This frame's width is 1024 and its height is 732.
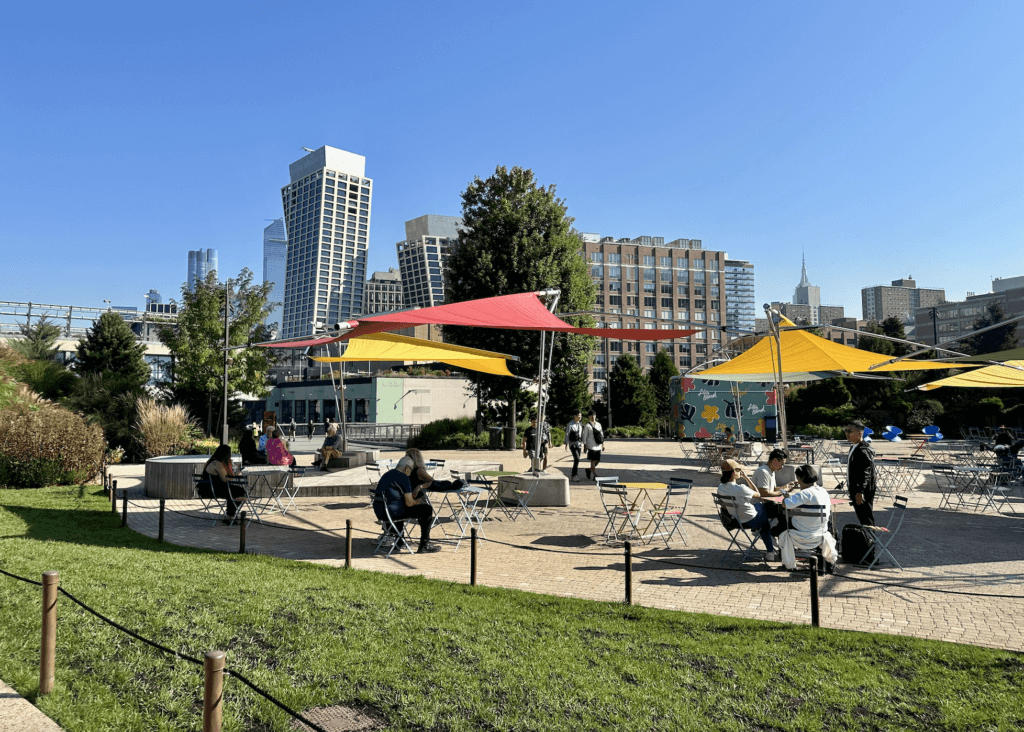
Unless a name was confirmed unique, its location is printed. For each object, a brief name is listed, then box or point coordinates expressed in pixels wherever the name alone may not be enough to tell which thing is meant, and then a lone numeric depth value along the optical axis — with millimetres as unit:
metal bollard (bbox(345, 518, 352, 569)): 7651
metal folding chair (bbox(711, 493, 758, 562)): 8281
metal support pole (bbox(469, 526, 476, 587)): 6804
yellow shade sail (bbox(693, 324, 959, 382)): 15172
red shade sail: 9977
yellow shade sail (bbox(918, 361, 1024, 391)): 15231
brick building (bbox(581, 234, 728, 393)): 117250
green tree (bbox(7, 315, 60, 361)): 24438
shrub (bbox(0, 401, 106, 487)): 15008
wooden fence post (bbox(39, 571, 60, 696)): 4223
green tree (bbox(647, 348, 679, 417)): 48009
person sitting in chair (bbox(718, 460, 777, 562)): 8172
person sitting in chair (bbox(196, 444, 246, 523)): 10875
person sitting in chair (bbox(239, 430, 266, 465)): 13531
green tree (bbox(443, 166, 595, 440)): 25438
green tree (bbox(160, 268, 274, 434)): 26547
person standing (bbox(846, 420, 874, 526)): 8156
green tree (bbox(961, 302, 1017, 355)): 73525
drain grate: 3891
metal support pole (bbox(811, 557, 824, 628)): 5445
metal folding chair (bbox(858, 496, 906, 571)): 7762
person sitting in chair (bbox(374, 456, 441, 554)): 8789
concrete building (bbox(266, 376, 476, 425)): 45594
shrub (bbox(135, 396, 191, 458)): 19266
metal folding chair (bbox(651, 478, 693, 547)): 9148
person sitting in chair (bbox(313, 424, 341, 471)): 16781
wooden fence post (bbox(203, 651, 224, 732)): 3021
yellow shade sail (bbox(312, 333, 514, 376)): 16359
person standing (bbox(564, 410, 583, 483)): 17109
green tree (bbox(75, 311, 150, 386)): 32000
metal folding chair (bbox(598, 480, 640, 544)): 9466
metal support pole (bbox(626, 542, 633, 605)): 6090
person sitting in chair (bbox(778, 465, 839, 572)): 7430
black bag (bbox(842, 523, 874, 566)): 7902
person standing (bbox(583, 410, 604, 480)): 16094
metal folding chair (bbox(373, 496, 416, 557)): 8672
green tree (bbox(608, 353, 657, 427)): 44812
